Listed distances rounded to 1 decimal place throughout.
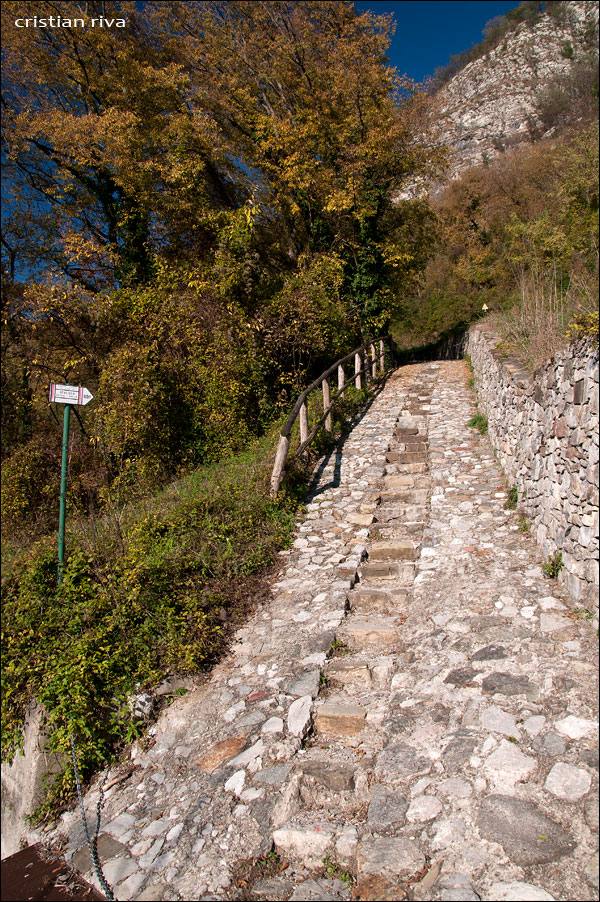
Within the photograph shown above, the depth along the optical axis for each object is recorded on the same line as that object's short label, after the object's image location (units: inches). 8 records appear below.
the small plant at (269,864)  114.9
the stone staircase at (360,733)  114.2
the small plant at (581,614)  160.6
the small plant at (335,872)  108.8
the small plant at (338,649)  185.3
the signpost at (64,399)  209.8
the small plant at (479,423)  380.7
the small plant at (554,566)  187.6
